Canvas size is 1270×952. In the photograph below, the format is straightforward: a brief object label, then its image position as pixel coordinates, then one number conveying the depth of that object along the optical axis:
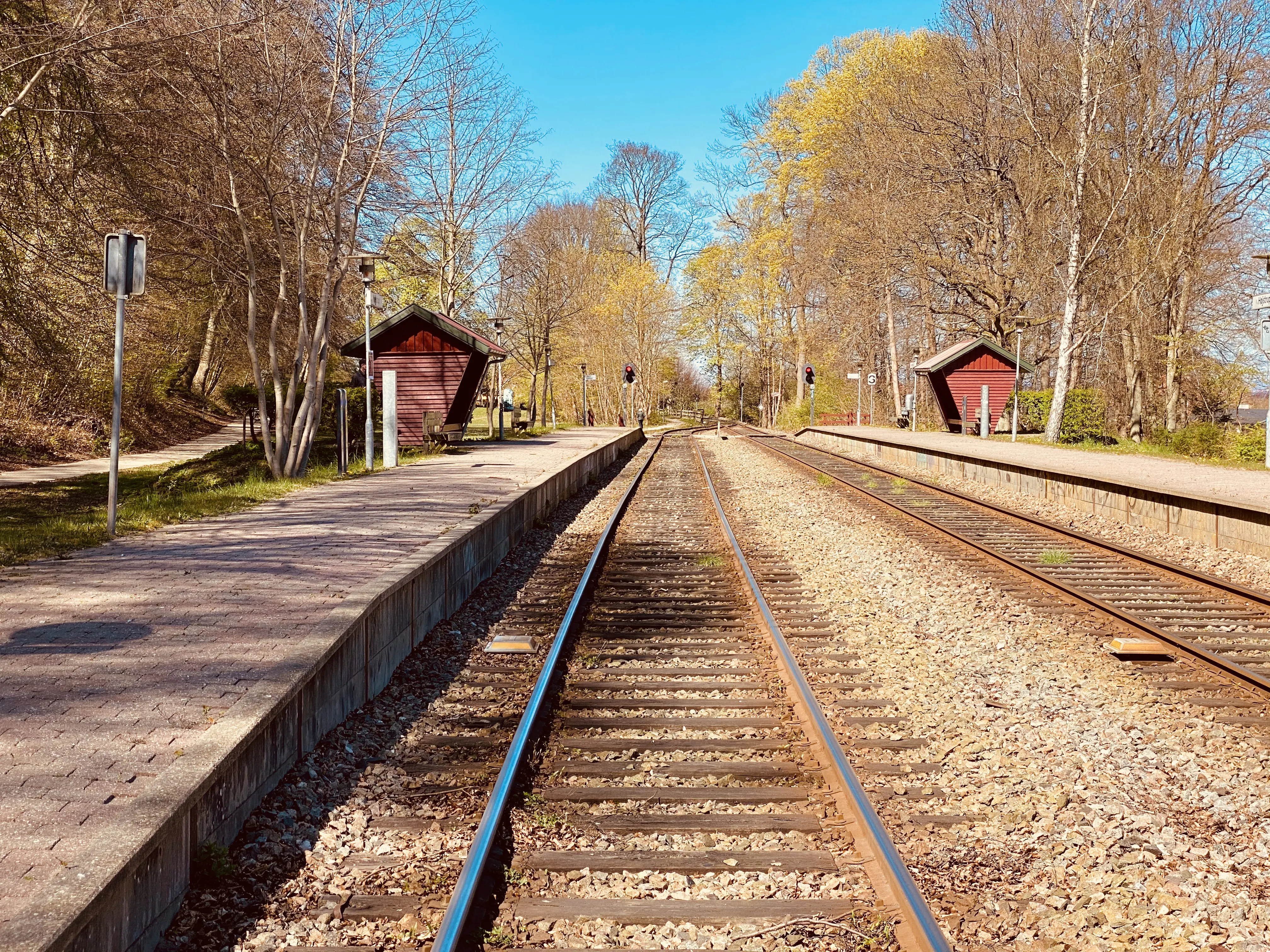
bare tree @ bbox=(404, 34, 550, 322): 30.39
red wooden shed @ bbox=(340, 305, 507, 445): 28.88
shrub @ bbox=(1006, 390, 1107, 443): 30.70
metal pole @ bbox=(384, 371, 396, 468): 19.83
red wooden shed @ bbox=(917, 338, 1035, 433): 37.38
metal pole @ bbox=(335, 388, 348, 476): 18.17
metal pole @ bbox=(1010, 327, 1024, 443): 28.95
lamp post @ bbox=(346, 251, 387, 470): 18.73
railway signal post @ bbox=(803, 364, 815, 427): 46.62
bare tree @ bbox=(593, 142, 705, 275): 63.38
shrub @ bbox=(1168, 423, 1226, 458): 22.56
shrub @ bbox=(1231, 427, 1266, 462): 20.23
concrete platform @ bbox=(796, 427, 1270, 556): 11.87
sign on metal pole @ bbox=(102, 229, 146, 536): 9.23
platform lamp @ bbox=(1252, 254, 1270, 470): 16.14
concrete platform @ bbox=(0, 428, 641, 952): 3.19
